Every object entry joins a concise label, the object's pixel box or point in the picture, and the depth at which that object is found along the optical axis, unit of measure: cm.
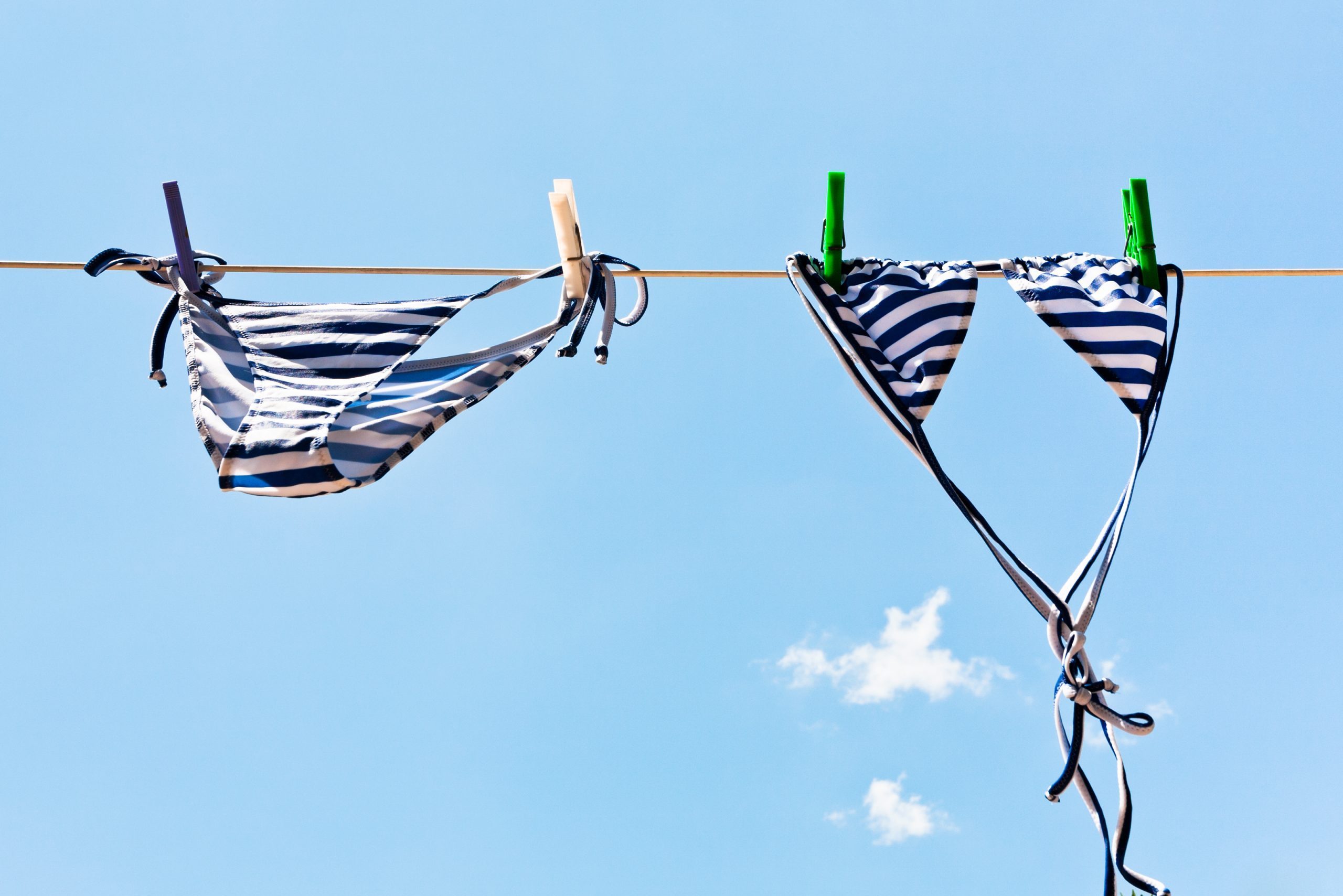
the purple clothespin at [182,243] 338
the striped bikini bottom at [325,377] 290
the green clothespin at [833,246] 342
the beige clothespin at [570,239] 335
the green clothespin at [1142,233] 351
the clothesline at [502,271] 318
